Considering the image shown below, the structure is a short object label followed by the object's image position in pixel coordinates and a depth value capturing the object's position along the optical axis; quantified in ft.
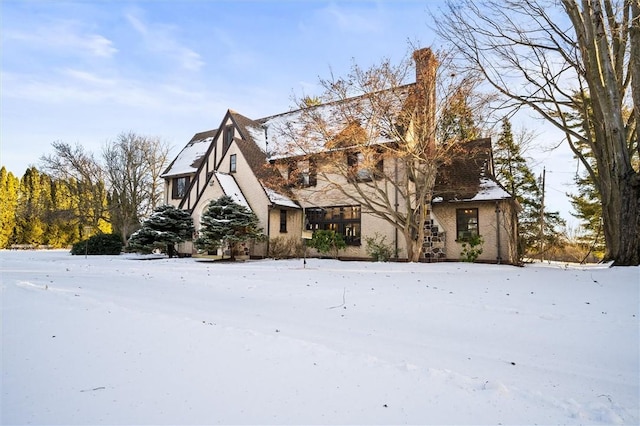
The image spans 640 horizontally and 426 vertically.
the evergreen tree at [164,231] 62.42
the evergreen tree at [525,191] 79.77
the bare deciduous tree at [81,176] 93.36
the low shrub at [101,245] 71.12
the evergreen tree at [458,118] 43.57
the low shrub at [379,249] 55.17
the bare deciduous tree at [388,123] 44.39
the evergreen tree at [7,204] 105.94
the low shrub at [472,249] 51.21
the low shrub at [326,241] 56.29
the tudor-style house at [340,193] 53.83
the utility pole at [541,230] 74.49
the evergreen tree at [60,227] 114.01
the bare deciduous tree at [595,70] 33.15
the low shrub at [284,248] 60.75
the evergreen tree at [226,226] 56.03
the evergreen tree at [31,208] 105.91
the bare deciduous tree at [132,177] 95.03
